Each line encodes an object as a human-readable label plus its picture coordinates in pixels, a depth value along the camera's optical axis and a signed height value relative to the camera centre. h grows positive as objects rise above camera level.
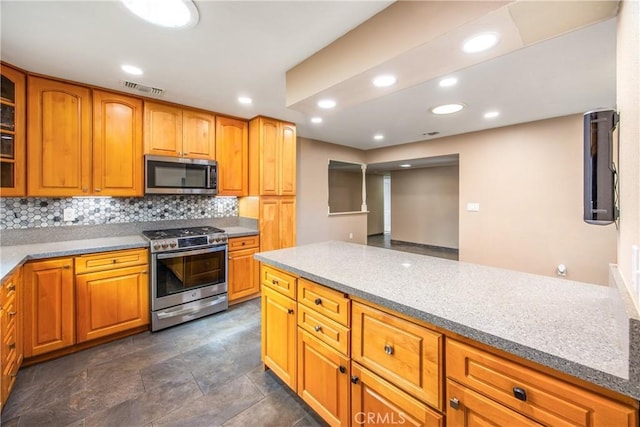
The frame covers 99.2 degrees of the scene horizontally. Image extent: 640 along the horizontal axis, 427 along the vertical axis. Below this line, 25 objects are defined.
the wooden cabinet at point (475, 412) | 0.85 -0.66
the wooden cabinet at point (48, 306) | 2.11 -0.76
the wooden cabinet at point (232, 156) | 3.44 +0.73
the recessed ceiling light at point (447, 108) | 3.04 +1.19
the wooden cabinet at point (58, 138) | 2.31 +0.65
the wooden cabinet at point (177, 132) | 2.90 +0.91
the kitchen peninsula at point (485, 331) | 0.72 -0.38
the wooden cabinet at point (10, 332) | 1.64 -0.79
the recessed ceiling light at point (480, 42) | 1.32 +0.85
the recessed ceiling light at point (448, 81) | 2.35 +1.15
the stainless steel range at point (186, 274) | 2.68 -0.66
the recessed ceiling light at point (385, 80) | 1.71 +0.85
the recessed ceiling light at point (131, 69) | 2.21 +1.19
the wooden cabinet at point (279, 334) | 1.71 -0.83
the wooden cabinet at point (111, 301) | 2.35 -0.82
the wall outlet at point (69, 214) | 2.67 -0.02
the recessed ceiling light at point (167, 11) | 1.50 +1.15
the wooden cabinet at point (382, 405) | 1.07 -0.83
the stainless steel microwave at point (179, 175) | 2.87 +0.41
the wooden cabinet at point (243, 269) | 3.30 -0.72
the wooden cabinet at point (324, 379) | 1.39 -0.92
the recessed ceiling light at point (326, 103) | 2.10 +0.86
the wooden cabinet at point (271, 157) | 3.51 +0.73
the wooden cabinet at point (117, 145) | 2.62 +0.67
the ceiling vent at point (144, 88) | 2.55 +1.20
